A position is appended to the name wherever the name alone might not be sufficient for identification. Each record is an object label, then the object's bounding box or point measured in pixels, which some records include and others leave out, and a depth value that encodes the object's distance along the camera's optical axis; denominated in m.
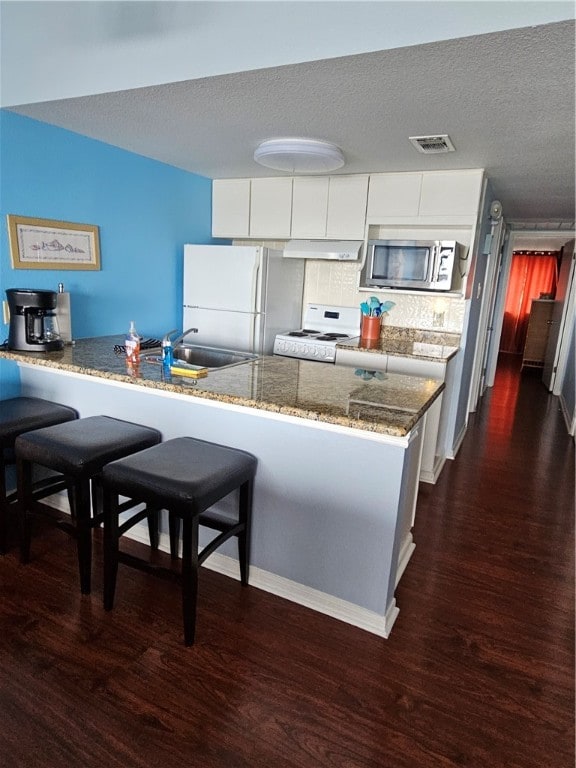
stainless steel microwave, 3.30
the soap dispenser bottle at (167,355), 2.28
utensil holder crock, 3.83
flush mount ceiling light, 2.68
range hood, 3.66
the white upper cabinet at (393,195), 3.39
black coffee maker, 2.47
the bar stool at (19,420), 2.22
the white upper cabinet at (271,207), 3.84
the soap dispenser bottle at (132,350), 2.32
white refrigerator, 3.67
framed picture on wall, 2.61
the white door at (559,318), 5.95
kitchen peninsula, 1.78
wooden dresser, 8.14
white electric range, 3.64
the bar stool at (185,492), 1.65
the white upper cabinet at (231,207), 4.04
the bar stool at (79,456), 1.92
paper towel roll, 2.71
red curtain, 8.95
